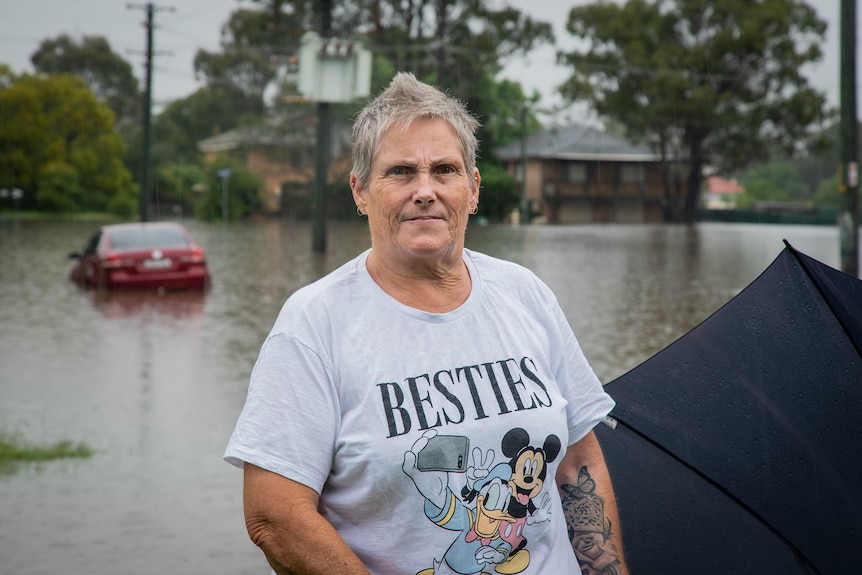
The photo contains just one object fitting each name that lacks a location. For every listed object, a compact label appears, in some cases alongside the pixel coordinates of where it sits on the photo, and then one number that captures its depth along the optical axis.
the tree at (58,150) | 71.00
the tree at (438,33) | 55.56
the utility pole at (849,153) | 14.15
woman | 2.15
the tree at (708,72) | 54.72
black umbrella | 2.90
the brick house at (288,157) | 63.52
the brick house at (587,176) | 75.38
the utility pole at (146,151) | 38.50
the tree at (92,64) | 86.81
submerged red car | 18.03
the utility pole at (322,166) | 25.09
